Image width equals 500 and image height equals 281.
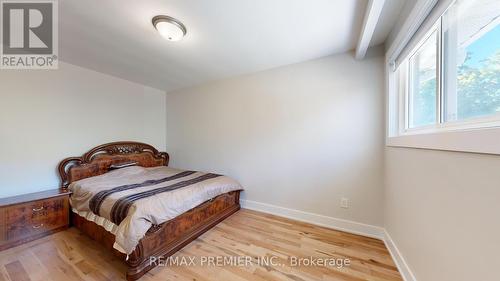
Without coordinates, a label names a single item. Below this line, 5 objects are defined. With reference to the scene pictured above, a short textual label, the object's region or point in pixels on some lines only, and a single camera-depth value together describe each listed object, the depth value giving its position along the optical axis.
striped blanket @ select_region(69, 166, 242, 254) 1.54
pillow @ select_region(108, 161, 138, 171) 2.98
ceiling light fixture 1.67
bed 1.60
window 0.81
